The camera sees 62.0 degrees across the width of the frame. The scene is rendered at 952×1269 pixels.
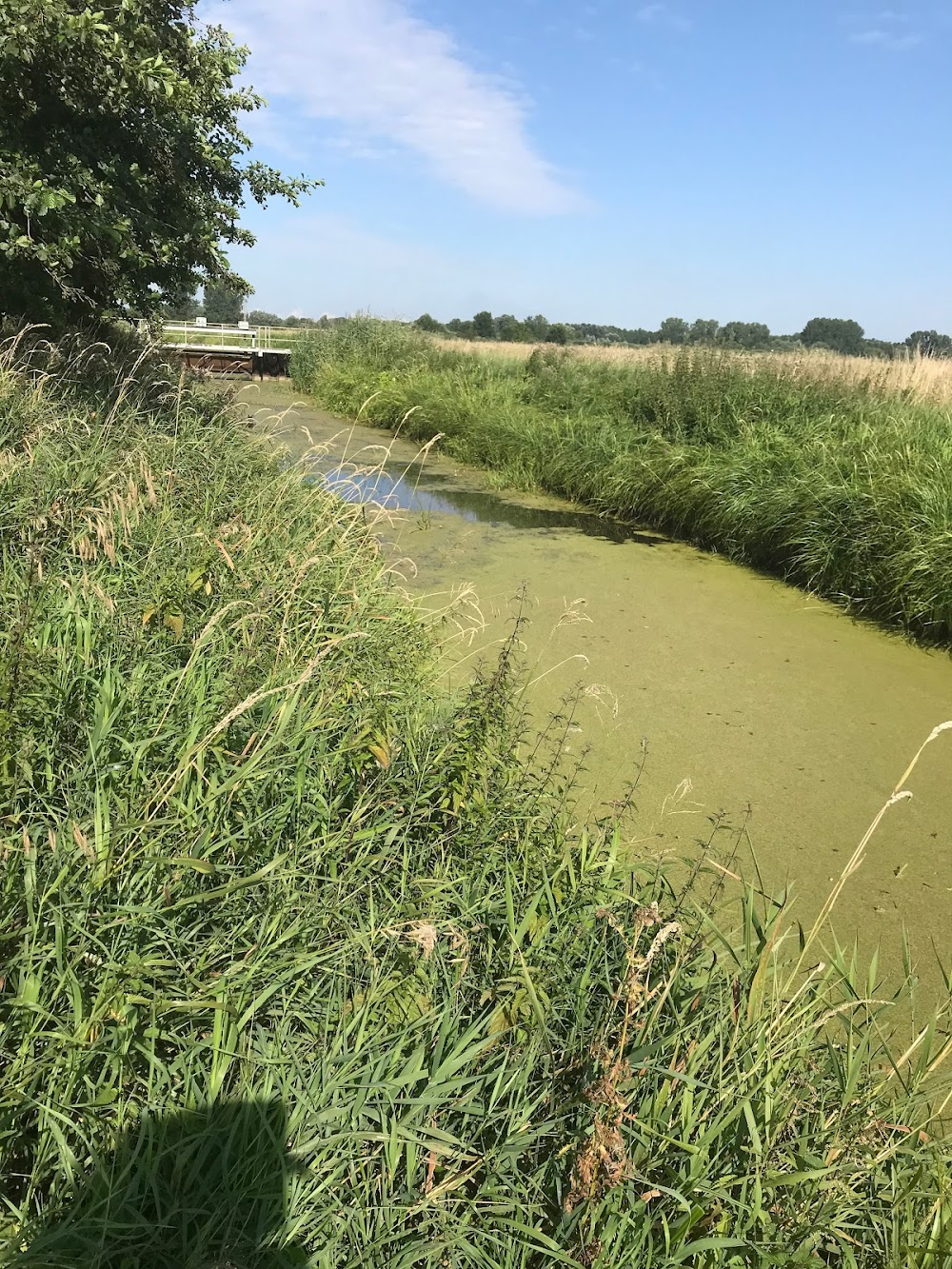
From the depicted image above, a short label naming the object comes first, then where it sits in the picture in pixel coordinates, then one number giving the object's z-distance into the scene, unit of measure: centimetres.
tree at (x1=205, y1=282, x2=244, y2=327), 4831
